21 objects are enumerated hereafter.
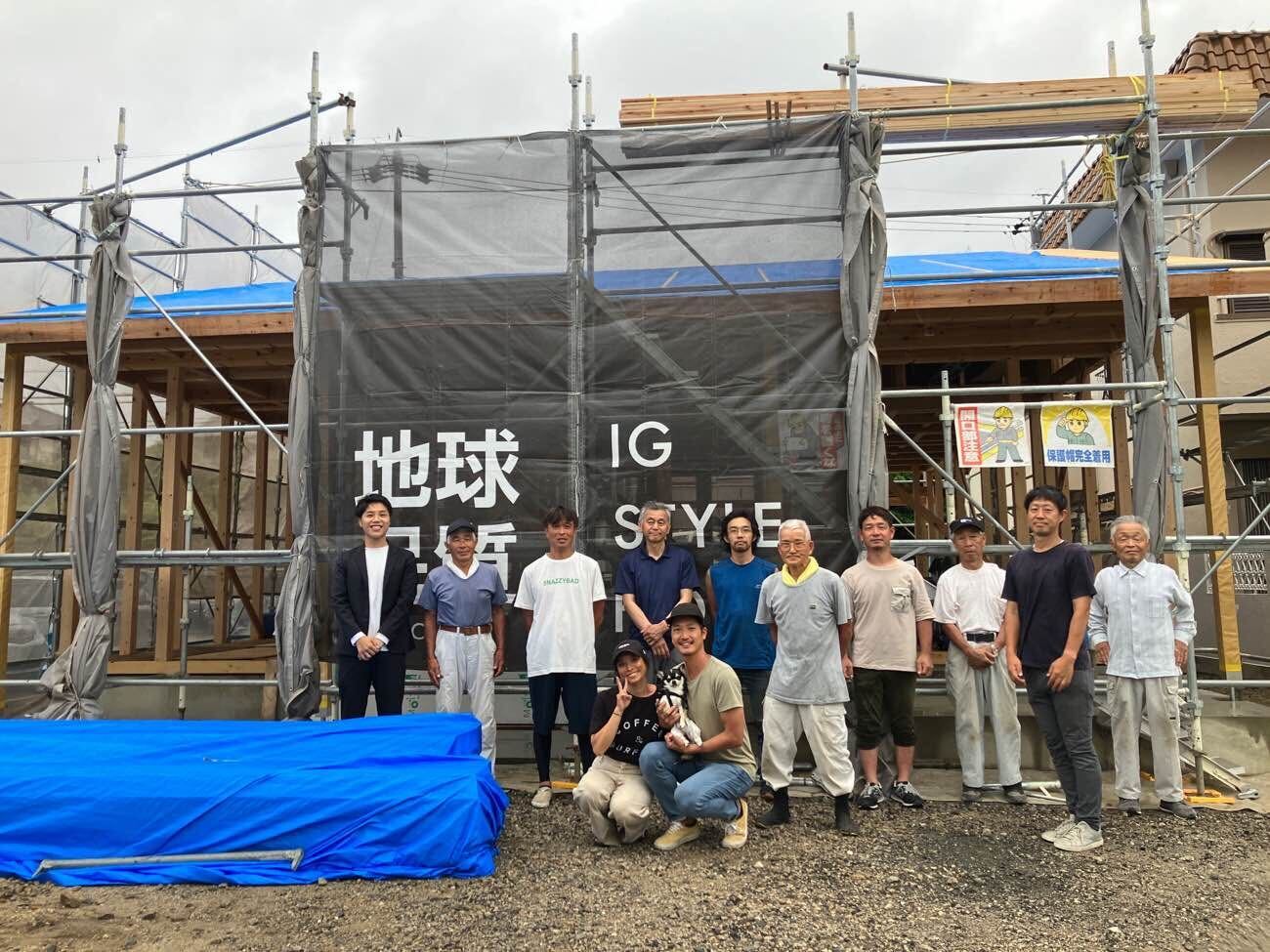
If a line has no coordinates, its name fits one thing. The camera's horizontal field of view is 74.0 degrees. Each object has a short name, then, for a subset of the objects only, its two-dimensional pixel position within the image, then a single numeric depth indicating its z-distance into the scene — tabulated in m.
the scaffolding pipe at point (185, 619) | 5.98
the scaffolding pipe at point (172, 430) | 5.23
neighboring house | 8.60
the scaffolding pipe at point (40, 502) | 5.34
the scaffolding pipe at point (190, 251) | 5.55
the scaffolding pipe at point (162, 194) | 5.32
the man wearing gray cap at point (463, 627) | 4.41
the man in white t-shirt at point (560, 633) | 4.30
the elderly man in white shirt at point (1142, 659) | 4.12
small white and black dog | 3.61
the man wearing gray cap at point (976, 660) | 4.36
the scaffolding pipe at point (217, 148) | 5.56
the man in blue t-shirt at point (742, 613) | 4.37
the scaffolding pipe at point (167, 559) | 5.09
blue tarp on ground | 3.28
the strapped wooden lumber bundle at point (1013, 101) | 7.05
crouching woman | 3.60
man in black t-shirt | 3.69
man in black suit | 4.46
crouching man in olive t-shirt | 3.57
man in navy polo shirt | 4.32
